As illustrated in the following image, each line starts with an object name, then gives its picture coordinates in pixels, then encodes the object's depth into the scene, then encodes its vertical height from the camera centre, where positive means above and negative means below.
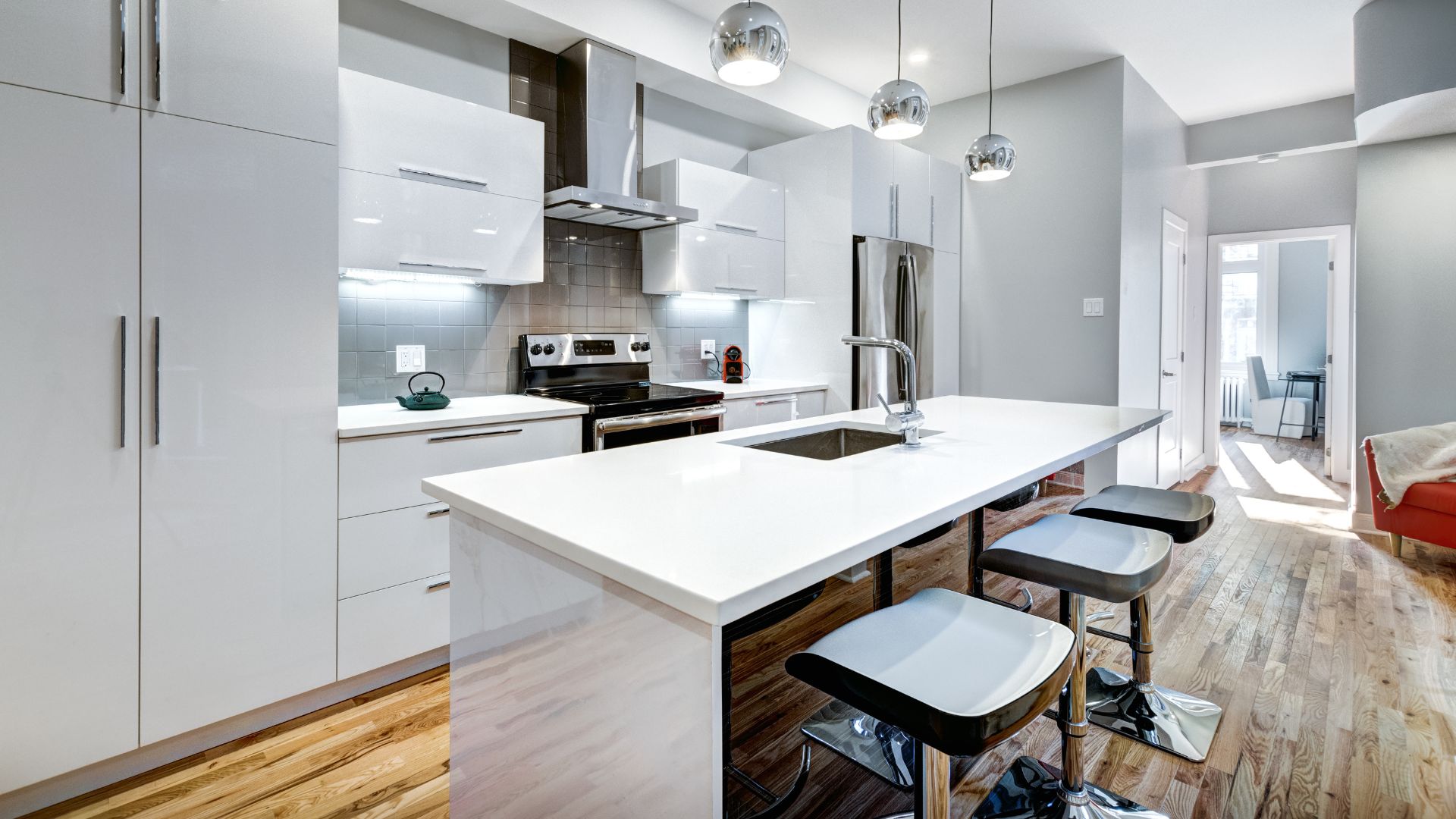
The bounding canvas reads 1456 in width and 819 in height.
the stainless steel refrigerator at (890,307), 3.91 +0.51
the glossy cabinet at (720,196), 3.53 +1.05
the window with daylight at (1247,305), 8.40 +1.13
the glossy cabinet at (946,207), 4.50 +1.24
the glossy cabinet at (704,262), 3.54 +0.70
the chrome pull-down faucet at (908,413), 1.91 -0.05
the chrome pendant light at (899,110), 2.29 +0.94
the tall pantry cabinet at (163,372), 1.67 +0.05
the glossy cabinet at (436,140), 2.39 +0.94
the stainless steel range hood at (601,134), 3.13 +1.19
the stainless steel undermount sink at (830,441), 2.16 -0.15
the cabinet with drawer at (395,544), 2.20 -0.50
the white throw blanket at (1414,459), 3.43 -0.31
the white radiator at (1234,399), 8.75 -0.03
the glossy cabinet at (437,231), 2.41 +0.60
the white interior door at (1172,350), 4.97 +0.34
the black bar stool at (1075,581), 1.47 -0.39
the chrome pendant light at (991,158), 2.66 +0.91
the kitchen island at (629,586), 0.89 -0.28
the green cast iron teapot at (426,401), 2.61 -0.04
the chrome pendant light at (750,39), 1.76 +0.90
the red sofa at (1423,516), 3.30 -0.58
